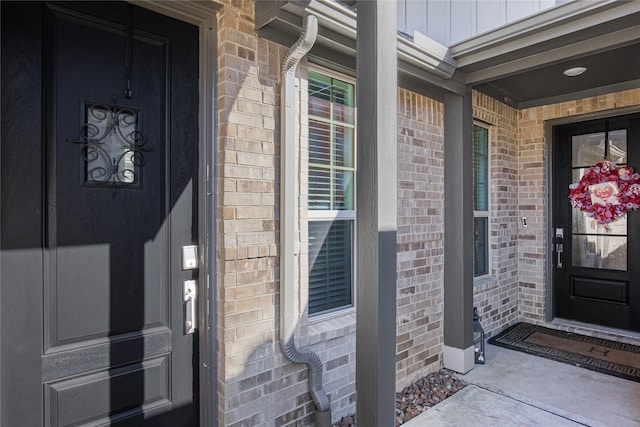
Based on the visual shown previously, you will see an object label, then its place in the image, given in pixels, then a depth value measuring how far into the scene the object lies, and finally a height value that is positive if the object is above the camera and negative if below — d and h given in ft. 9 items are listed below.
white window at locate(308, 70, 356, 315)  8.25 +0.53
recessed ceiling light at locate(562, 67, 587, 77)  10.98 +4.31
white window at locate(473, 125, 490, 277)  13.64 +0.59
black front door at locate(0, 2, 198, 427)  4.88 +0.05
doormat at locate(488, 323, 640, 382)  10.80 -4.42
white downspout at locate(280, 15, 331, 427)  6.87 +0.23
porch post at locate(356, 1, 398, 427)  4.86 +0.10
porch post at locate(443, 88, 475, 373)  10.78 -0.51
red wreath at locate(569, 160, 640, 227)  12.78 +0.80
